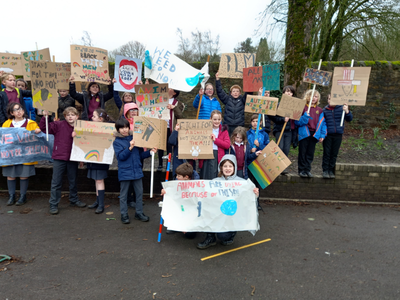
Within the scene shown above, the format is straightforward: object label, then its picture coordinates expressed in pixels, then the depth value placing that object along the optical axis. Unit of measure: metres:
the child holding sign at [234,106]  5.66
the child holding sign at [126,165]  4.49
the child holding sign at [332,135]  5.64
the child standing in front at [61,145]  4.97
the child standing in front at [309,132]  5.58
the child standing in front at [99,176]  4.95
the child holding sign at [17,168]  5.27
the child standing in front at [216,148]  4.80
